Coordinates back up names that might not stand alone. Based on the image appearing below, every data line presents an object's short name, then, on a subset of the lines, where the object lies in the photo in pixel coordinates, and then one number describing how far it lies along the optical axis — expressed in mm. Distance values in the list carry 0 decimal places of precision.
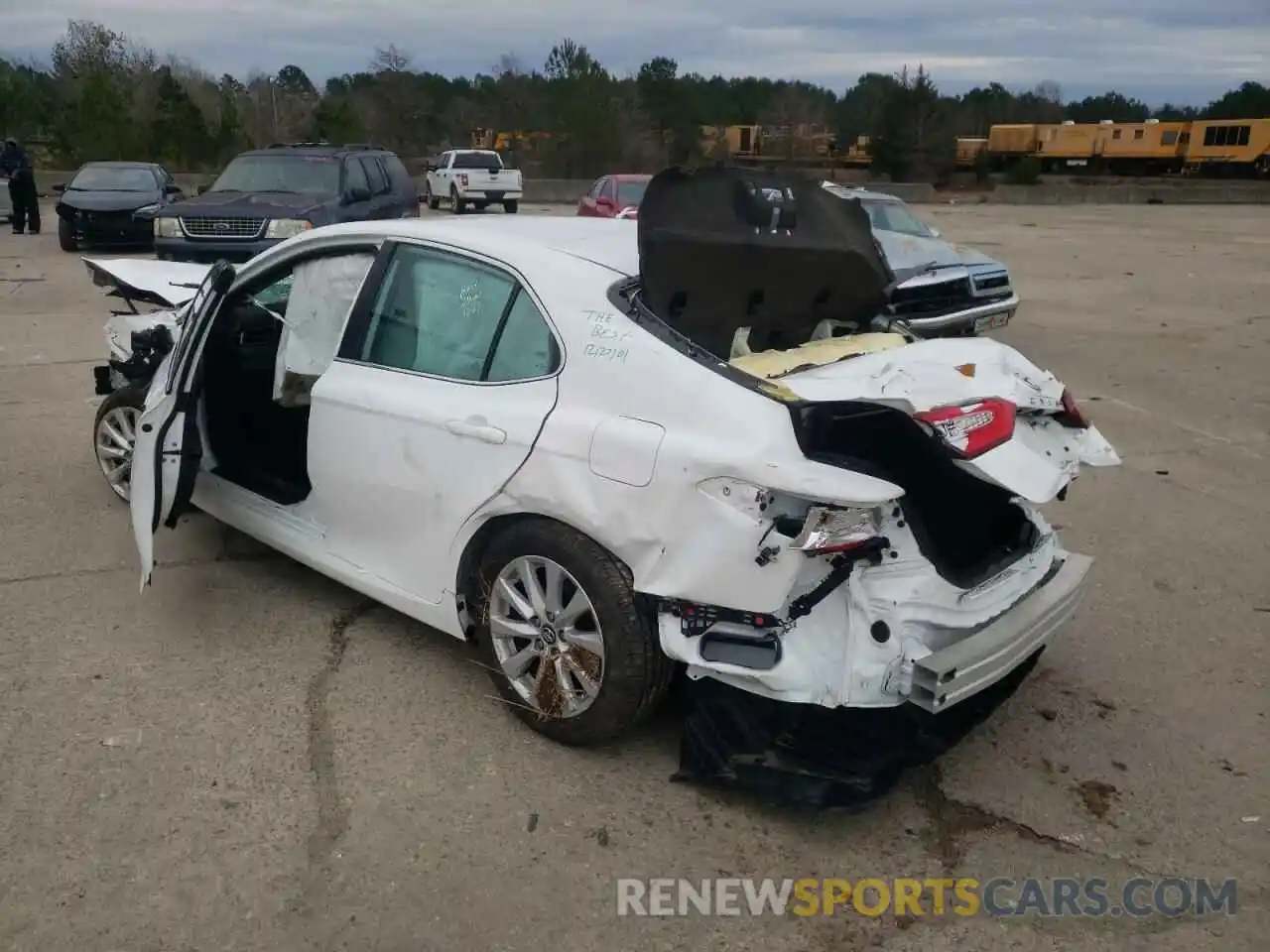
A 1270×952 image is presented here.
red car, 17547
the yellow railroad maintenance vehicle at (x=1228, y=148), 44562
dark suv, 12312
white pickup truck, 29438
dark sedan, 17469
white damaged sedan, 3070
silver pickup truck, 9664
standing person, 20625
